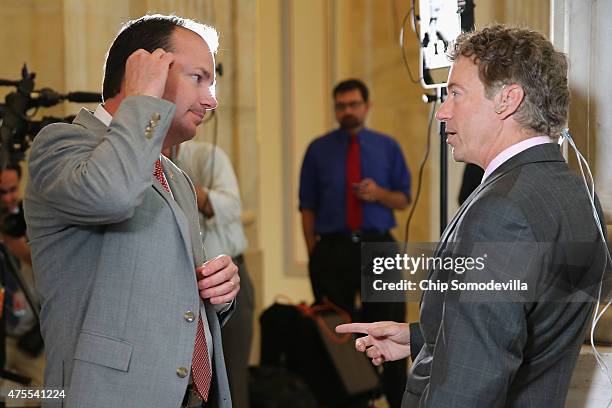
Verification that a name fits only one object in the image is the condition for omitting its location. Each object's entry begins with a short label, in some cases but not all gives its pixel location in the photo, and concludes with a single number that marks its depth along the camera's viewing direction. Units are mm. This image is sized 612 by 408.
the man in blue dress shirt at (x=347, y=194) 5262
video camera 3336
